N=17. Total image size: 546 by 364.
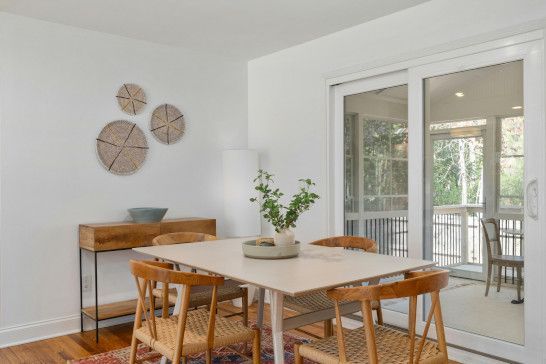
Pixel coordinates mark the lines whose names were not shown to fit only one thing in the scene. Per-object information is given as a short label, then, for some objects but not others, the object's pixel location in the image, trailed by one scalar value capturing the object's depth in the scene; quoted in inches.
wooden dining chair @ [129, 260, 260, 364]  79.6
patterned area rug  121.9
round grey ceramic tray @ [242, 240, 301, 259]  97.4
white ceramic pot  100.0
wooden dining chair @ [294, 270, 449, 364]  70.3
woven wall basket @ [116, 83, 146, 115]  158.1
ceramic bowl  148.5
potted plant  98.4
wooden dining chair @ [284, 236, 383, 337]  101.2
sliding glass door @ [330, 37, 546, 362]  110.8
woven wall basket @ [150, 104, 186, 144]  166.2
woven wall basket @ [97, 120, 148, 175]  153.5
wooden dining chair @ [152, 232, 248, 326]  117.0
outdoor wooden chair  116.6
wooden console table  138.0
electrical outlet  150.2
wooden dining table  76.0
